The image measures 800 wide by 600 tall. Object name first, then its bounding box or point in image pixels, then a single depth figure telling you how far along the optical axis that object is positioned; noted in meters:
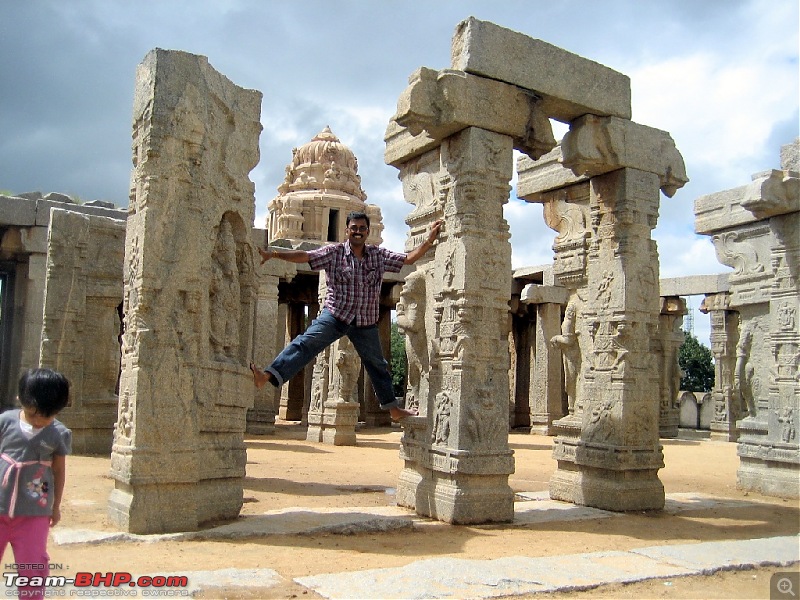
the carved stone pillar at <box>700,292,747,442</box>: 19.38
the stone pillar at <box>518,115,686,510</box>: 7.55
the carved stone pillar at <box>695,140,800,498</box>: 9.09
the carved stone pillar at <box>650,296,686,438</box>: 20.80
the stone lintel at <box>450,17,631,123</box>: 6.57
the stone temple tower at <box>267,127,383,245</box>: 23.31
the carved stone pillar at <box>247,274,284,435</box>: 16.42
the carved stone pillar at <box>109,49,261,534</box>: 5.18
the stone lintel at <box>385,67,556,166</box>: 6.43
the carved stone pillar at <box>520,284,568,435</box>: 18.73
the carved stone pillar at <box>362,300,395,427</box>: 21.19
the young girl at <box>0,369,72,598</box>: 3.18
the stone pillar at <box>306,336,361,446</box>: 14.90
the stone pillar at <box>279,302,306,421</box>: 23.33
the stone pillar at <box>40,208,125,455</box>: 10.62
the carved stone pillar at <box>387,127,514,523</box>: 6.33
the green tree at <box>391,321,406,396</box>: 39.09
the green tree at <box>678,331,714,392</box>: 40.12
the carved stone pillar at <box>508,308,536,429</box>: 21.95
